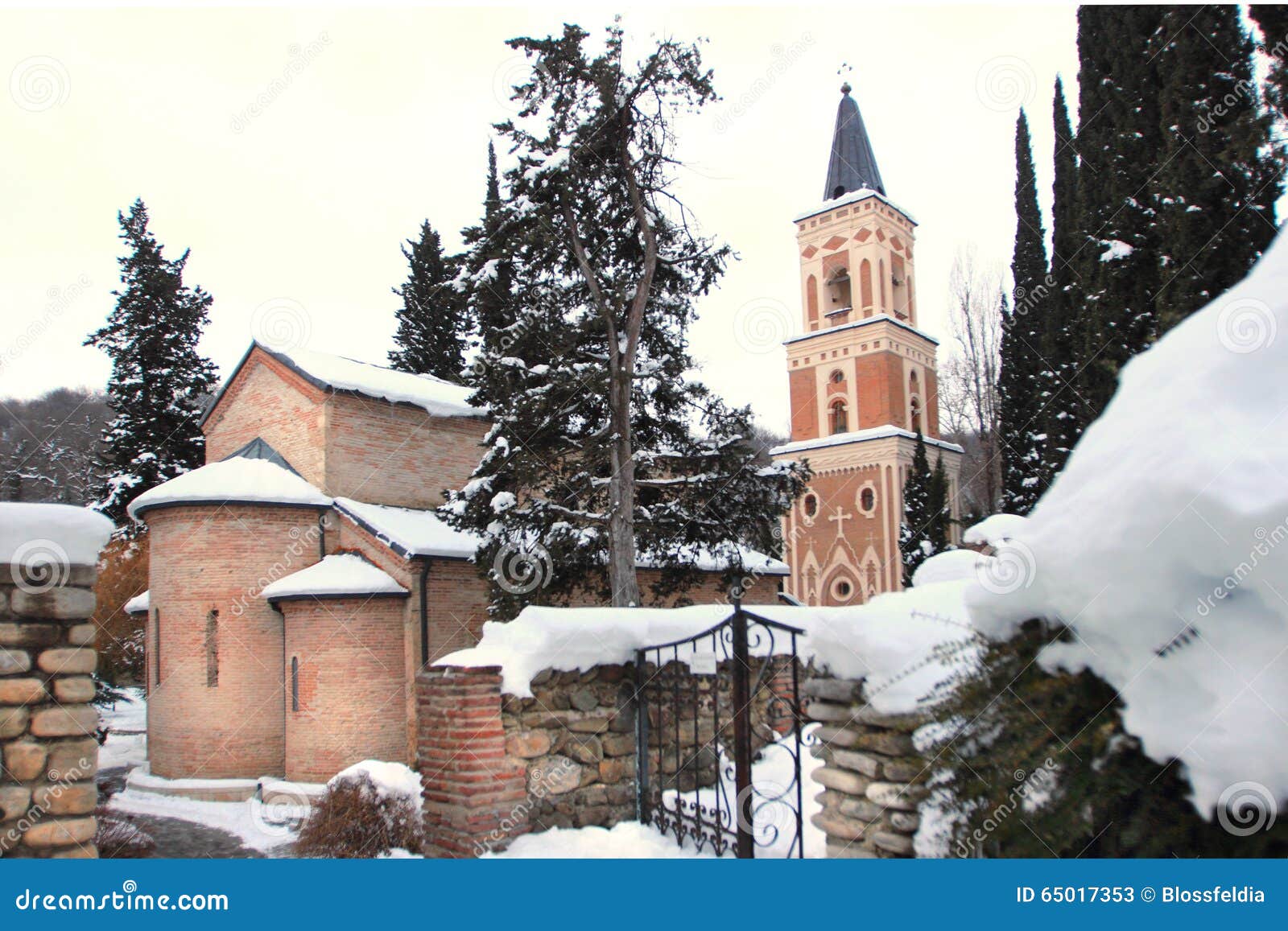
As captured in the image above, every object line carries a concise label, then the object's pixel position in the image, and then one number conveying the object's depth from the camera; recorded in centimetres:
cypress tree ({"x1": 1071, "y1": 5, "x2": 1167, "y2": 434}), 860
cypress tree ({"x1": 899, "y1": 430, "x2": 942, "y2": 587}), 2134
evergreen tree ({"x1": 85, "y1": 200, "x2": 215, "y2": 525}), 2228
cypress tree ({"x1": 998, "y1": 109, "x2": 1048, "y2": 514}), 1838
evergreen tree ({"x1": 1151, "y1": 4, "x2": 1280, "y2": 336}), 695
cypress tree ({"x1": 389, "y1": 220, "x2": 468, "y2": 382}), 3044
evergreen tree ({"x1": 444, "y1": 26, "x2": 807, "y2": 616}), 1196
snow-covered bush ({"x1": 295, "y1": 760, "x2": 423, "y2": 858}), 802
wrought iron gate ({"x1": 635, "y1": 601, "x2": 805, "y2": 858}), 371
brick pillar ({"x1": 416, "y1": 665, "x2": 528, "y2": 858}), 444
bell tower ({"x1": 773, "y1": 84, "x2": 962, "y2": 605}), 2511
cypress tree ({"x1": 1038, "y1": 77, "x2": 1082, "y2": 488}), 1338
